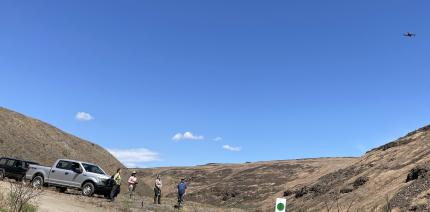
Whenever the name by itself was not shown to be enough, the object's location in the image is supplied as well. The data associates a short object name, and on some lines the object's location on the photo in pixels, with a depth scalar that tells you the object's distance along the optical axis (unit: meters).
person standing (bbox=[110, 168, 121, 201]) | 25.59
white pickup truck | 26.45
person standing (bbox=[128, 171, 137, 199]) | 29.62
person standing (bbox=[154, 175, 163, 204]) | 28.33
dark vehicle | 32.53
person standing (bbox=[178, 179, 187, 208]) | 26.76
